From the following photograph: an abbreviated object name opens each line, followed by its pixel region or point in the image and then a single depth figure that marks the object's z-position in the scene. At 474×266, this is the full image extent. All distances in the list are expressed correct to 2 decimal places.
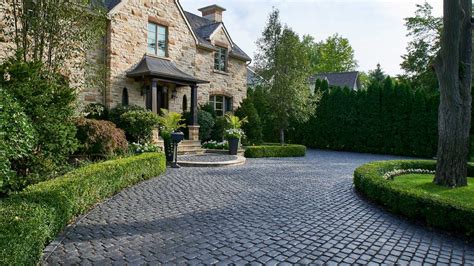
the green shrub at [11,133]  4.29
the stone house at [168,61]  14.52
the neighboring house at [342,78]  37.36
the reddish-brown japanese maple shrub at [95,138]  9.50
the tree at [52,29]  7.87
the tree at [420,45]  28.14
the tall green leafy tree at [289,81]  17.64
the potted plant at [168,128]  11.93
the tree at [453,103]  7.70
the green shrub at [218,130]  18.27
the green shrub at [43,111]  6.29
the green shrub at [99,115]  13.31
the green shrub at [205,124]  17.34
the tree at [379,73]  47.53
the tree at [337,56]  50.91
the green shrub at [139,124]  12.71
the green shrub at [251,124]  19.61
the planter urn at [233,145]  15.01
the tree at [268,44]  18.64
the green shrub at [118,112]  13.50
